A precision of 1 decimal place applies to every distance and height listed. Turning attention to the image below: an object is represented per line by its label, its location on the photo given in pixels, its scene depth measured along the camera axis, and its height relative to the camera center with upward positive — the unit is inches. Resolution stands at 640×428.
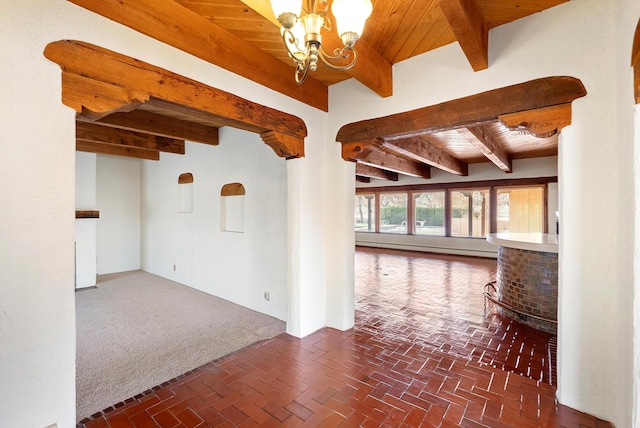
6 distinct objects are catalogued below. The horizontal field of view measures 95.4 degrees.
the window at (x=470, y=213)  344.5 -0.1
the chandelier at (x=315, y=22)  52.0 +35.7
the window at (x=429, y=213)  371.9 -0.1
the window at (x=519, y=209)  321.7 +4.3
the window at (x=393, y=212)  402.9 +1.3
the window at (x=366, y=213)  436.1 -0.1
